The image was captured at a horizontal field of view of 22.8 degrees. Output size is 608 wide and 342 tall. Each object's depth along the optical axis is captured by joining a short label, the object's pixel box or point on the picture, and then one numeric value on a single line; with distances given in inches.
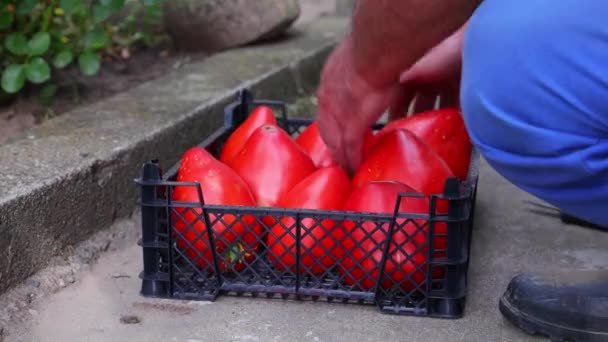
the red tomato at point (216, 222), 58.4
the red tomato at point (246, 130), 64.6
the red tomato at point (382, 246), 57.2
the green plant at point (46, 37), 70.8
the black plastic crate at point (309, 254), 56.7
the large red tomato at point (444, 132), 63.1
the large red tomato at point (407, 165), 59.8
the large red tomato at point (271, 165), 61.1
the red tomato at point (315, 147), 64.2
